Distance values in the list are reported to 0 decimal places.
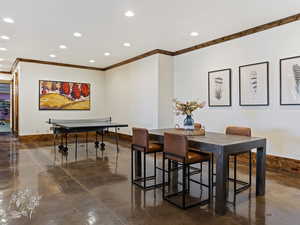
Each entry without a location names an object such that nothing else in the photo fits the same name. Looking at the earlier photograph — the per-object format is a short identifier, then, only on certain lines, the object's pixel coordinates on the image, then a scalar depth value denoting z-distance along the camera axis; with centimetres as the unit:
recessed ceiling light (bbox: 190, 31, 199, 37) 476
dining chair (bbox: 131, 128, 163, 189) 316
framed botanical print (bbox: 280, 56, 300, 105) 385
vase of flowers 317
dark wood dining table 239
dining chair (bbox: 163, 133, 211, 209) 255
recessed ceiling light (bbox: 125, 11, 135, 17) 377
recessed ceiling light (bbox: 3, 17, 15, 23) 405
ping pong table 508
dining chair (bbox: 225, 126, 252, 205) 307
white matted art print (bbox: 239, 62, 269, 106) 431
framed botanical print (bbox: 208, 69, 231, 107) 500
